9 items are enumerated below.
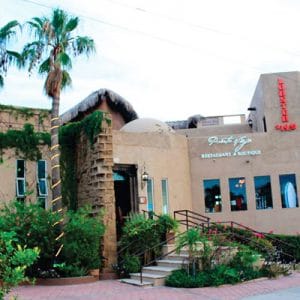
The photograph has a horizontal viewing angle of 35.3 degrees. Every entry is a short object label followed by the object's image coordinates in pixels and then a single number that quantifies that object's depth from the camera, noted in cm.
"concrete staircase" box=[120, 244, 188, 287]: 1493
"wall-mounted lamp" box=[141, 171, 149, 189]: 2017
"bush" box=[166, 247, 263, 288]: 1410
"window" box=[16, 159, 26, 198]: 1886
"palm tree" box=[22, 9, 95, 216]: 1652
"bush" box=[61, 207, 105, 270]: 1565
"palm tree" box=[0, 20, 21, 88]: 1731
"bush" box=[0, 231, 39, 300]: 711
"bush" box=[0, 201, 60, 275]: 1539
